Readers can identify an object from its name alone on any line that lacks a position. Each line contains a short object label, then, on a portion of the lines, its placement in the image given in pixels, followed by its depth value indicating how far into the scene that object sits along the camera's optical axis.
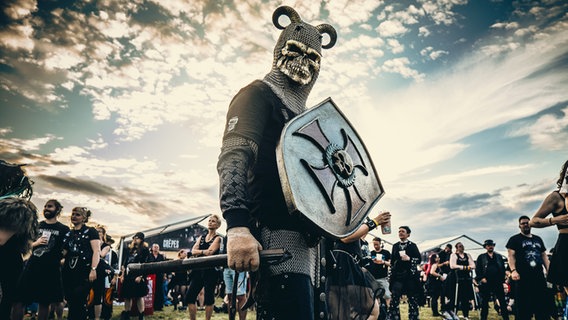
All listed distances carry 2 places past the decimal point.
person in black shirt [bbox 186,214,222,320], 6.73
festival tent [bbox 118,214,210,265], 21.03
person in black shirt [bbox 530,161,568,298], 3.66
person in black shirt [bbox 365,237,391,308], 8.59
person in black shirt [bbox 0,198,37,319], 2.89
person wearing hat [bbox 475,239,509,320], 8.82
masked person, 1.60
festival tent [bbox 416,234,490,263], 20.09
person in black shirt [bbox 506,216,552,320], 6.23
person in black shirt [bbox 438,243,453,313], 9.53
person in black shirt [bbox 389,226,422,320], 7.88
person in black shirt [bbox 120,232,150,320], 7.60
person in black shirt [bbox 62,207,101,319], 5.73
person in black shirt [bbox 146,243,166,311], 11.39
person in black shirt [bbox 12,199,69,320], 5.32
